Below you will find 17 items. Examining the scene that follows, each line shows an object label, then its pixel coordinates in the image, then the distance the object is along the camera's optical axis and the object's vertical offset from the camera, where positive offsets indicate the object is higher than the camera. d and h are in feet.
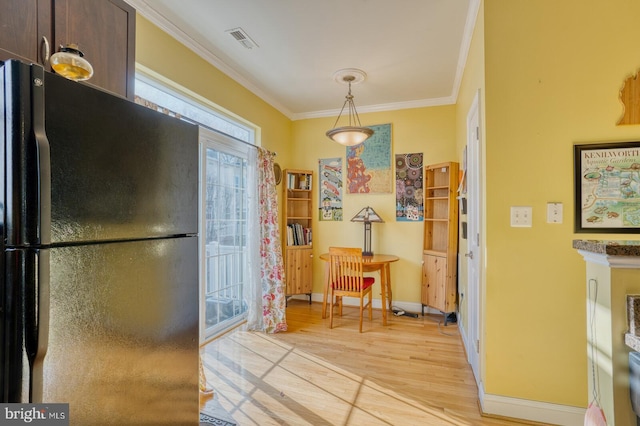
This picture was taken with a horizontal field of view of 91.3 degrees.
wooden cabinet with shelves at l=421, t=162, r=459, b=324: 11.77 -1.02
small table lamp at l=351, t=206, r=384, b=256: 13.20 -0.29
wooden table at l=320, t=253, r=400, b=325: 11.67 -2.14
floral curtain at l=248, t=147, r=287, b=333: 11.39 -1.76
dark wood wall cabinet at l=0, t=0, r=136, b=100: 3.41 +2.29
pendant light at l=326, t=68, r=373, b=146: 10.05 +2.66
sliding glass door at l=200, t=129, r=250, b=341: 9.66 -0.64
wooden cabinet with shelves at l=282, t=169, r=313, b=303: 14.07 -0.81
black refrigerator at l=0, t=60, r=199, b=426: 2.31 -0.38
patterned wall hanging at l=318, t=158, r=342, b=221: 14.61 +1.14
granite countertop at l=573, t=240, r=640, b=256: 3.43 -0.39
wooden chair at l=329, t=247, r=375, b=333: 11.19 -2.24
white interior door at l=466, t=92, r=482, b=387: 7.32 -0.50
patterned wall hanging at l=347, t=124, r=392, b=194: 13.88 +2.21
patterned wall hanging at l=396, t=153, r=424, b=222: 13.38 +1.08
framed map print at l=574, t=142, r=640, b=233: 5.89 +0.49
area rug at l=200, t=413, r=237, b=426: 5.98 -4.06
